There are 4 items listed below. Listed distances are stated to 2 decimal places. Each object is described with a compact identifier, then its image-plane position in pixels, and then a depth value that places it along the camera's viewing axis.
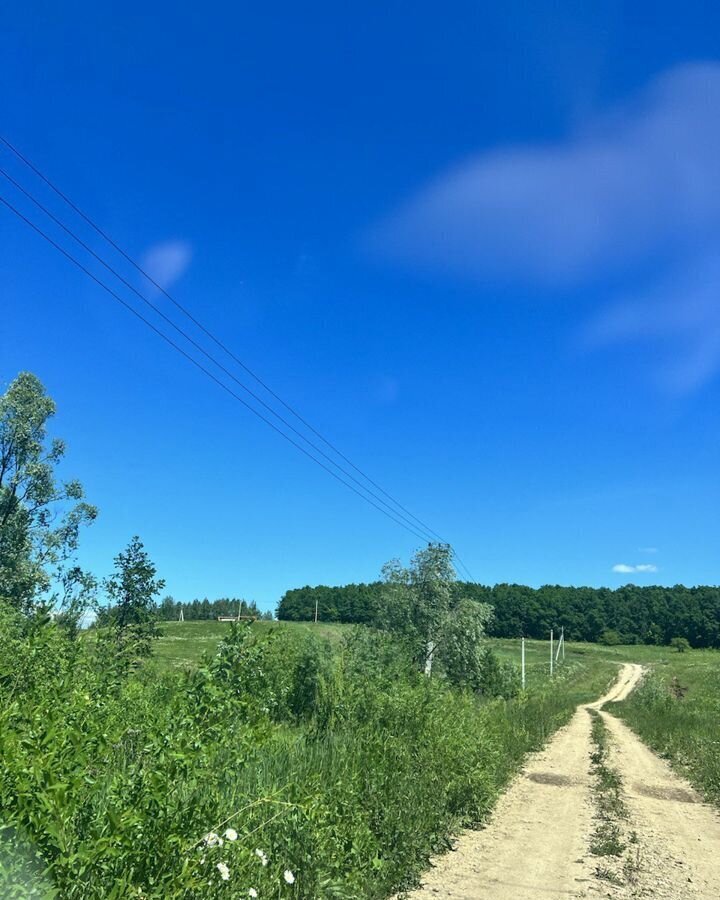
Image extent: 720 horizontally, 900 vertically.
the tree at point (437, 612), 38.22
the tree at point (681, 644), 128.88
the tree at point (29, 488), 33.97
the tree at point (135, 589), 17.89
